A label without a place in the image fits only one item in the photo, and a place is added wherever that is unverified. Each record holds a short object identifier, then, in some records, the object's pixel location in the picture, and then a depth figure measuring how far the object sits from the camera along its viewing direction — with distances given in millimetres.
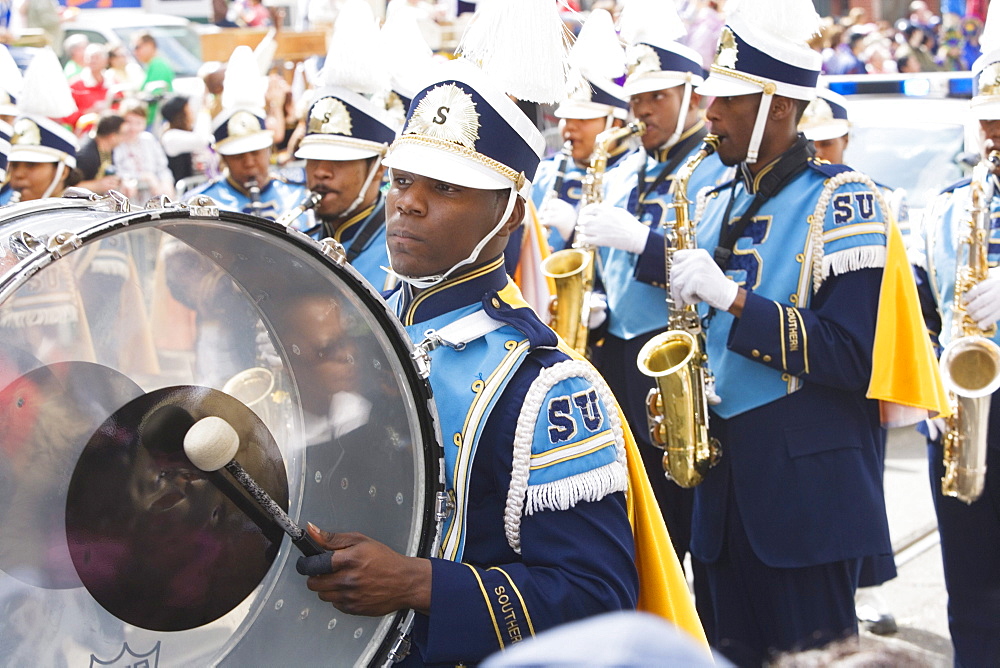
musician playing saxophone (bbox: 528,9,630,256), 5742
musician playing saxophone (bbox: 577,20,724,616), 4168
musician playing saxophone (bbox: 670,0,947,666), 3326
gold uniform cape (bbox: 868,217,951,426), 3318
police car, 7734
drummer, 1928
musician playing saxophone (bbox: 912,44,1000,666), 3785
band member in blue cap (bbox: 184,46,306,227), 6516
